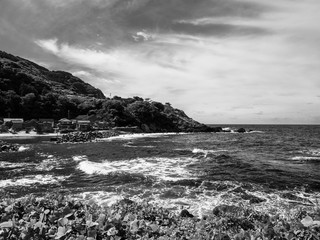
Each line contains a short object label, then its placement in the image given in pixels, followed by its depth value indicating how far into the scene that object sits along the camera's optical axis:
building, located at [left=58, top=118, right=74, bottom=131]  99.19
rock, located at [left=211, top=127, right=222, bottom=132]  156.02
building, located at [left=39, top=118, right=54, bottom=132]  92.88
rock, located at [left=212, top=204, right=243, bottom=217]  11.35
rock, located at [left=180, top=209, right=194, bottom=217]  12.56
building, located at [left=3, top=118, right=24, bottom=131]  88.06
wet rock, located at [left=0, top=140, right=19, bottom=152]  46.16
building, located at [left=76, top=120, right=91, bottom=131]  100.27
